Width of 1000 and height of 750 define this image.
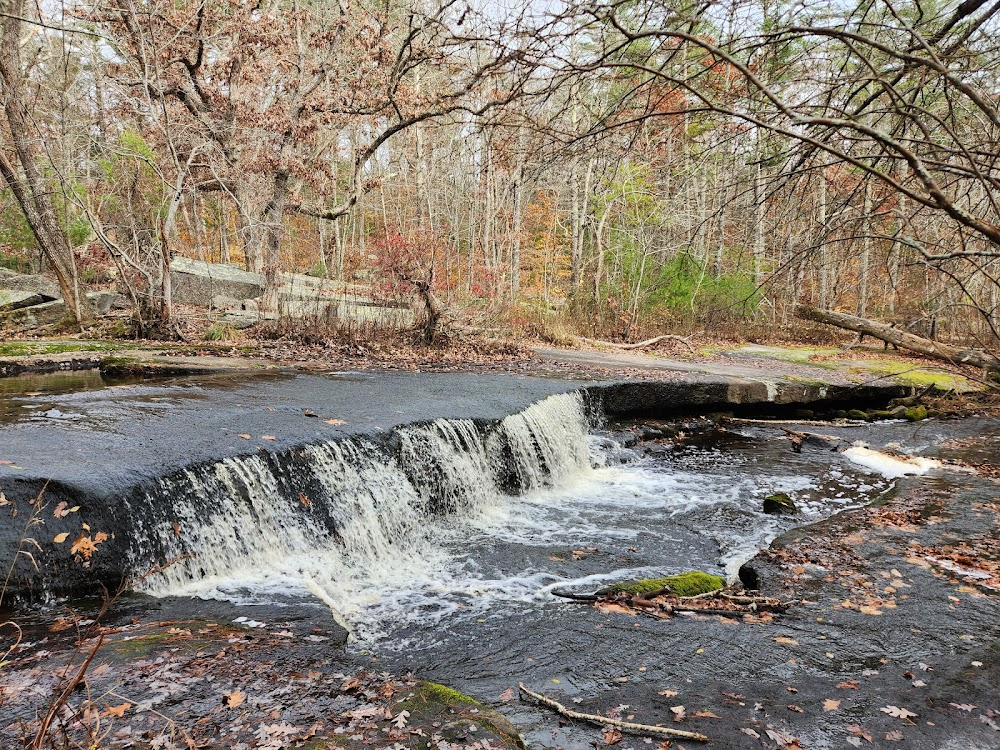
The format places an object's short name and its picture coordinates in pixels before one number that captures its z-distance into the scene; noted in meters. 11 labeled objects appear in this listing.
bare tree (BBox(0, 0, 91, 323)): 11.55
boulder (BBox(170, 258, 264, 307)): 16.53
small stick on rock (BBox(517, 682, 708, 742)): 3.26
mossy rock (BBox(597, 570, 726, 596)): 5.08
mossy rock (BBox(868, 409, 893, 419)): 12.66
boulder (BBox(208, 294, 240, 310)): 15.55
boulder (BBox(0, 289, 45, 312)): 12.83
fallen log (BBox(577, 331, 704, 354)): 17.66
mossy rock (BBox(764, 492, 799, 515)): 7.33
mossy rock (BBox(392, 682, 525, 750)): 3.04
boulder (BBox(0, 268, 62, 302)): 13.62
